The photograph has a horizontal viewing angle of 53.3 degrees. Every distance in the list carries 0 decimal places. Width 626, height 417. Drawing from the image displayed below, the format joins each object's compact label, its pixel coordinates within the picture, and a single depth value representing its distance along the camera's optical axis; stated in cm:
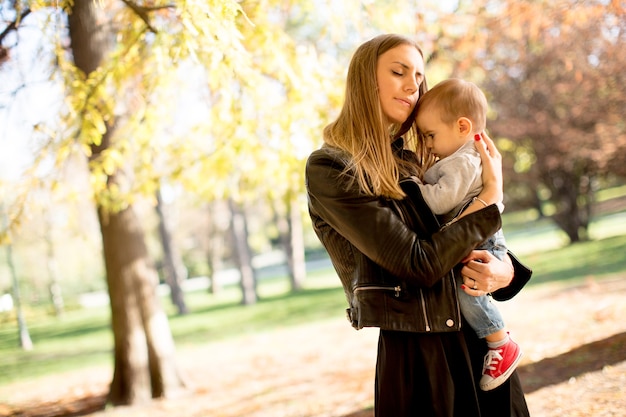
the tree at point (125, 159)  464
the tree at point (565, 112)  1312
